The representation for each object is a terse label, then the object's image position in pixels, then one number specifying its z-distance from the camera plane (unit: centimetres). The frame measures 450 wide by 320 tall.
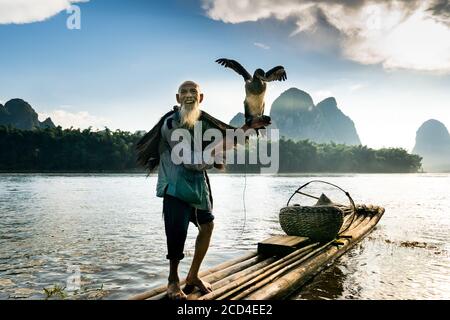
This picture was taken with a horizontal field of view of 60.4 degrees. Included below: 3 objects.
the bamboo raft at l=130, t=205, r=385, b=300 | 378
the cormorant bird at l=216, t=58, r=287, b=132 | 325
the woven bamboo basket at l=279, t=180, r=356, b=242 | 678
